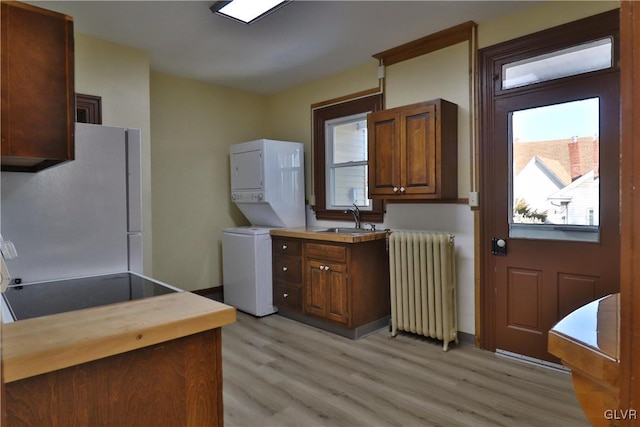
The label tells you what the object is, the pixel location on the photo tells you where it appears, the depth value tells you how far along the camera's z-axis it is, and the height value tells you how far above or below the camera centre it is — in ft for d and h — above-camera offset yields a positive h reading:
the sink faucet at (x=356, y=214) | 12.79 -0.20
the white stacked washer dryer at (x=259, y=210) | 12.92 -0.03
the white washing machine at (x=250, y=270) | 12.81 -2.04
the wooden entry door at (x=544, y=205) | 8.04 +0.02
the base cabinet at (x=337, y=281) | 10.87 -2.16
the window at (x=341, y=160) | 13.12 +1.73
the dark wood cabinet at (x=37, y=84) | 3.30 +1.14
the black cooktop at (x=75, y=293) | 4.44 -1.10
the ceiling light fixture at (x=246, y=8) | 8.21 +4.42
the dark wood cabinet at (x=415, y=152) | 9.78 +1.49
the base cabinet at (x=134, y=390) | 3.01 -1.54
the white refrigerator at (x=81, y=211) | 6.08 +0.01
